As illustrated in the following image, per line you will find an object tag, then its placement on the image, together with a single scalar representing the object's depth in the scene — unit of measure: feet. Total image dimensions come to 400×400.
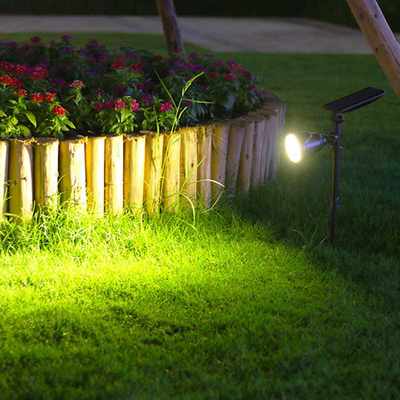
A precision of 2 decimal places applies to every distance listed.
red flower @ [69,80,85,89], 15.53
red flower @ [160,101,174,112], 15.47
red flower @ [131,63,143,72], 17.52
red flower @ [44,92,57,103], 14.79
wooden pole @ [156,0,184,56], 24.28
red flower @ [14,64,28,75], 16.44
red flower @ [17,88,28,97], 14.82
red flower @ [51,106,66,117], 14.55
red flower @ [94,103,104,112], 15.10
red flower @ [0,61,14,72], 16.63
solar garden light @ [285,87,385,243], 14.17
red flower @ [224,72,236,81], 18.12
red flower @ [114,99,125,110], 14.90
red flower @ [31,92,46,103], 14.78
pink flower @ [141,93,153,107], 15.79
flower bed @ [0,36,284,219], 14.16
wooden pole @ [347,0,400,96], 14.71
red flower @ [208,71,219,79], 18.37
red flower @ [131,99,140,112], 15.11
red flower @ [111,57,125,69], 17.03
